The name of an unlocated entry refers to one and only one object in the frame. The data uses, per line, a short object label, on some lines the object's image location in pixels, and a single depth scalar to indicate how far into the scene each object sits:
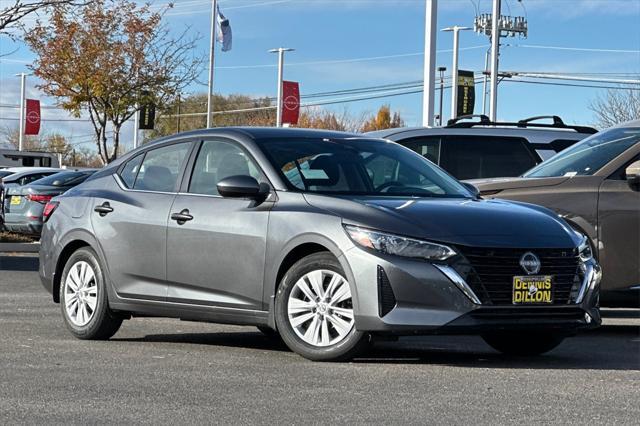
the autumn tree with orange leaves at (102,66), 36.47
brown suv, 10.16
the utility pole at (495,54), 40.72
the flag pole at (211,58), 51.91
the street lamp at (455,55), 52.38
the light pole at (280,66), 63.92
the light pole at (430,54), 24.72
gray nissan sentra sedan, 7.82
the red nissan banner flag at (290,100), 57.22
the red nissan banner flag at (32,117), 71.19
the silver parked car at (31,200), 25.00
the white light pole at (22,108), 83.53
